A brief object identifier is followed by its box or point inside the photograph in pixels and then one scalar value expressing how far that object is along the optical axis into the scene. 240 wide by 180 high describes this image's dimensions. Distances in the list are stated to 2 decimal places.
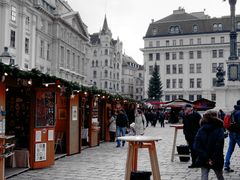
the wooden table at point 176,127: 12.34
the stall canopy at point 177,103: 37.89
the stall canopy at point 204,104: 35.28
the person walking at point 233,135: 10.02
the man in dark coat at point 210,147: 6.87
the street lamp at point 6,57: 13.64
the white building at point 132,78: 113.69
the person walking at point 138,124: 21.71
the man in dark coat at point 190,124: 11.00
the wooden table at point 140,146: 7.89
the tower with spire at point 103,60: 99.06
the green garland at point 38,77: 9.06
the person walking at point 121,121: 17.58
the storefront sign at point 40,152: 10.89
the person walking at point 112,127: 19.02
